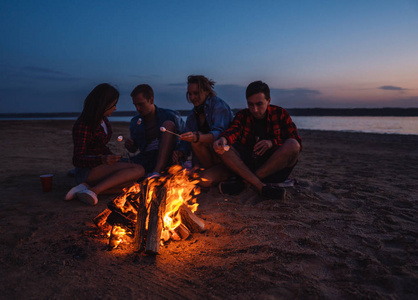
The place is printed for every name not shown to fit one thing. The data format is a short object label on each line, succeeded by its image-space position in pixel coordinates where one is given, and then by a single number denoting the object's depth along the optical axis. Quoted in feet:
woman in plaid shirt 11.21
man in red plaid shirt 12.06
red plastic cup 12.31
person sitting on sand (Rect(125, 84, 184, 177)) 13.56
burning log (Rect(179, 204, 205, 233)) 8.40
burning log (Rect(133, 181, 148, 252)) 7.20
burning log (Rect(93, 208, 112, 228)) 8.29
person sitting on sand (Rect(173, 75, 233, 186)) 13.00
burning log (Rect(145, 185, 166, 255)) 6.91
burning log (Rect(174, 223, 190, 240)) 8.08
